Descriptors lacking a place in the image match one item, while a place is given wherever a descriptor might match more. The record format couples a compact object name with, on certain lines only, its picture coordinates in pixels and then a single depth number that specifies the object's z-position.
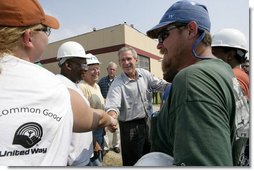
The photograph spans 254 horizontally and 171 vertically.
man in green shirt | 0.56
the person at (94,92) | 1.74
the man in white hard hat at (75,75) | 1.37
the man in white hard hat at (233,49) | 1.29
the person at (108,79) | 3.31
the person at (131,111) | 2.11
